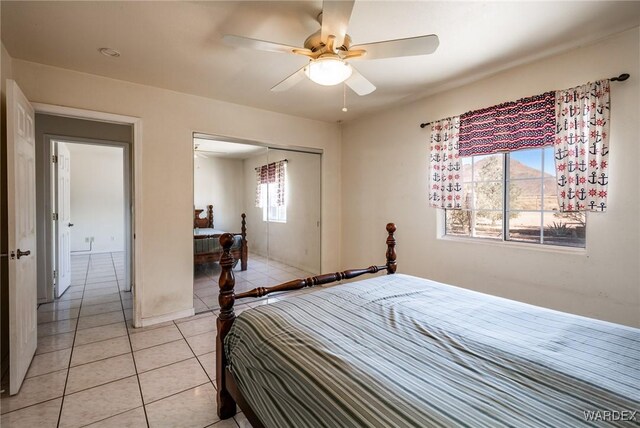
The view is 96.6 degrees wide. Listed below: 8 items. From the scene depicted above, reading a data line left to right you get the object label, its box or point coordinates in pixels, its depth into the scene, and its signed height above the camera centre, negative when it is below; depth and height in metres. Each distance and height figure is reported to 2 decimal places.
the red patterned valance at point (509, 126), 2.39 +0.76
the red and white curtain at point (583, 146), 2.11 +0.48
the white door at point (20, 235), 1.85 -0.18
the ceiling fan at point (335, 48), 1.57 +0.96
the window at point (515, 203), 2.46 +0.05
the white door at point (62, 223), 3.77 -0.19
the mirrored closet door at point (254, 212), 3.56 -0.03
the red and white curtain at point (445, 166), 2.98 +0.47
